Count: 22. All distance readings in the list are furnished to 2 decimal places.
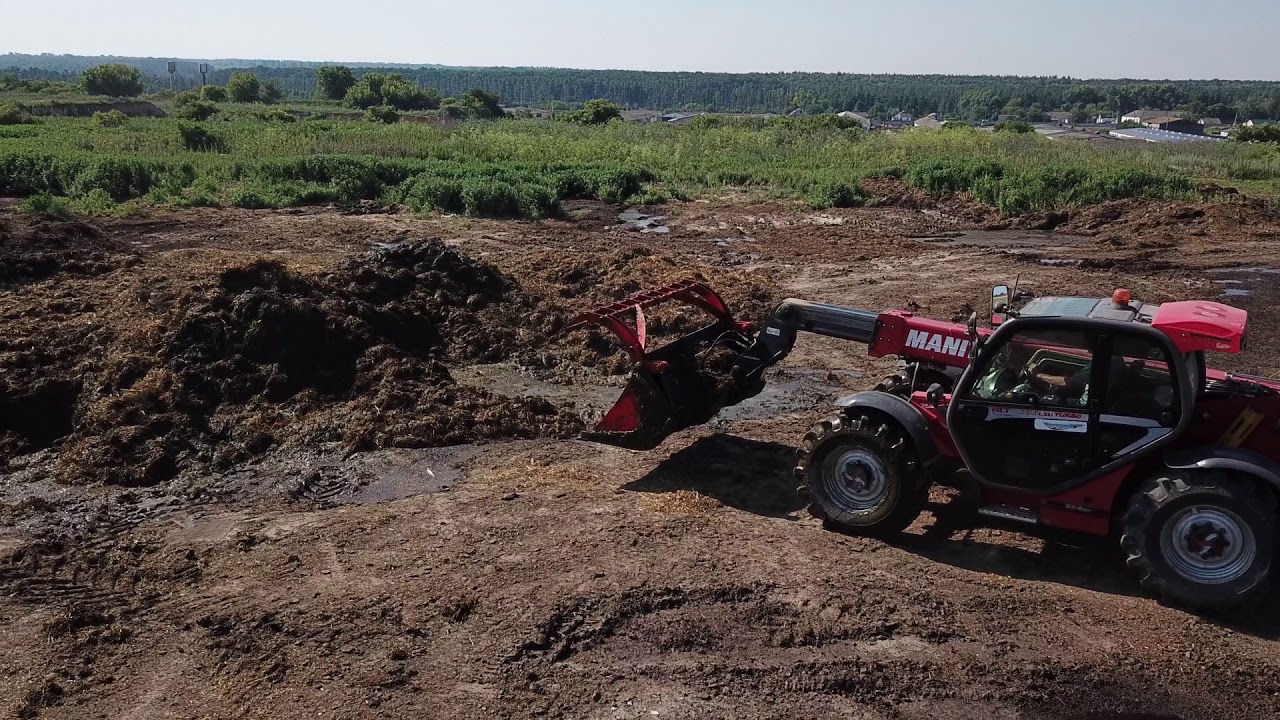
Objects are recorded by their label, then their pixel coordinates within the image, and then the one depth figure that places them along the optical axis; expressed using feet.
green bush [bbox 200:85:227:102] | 319.88
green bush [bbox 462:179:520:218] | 76.33
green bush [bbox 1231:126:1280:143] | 166.09
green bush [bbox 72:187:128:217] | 75.05
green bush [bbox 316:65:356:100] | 366.63
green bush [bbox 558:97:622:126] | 193.36
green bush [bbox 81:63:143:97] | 323.57
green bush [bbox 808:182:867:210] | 82.64
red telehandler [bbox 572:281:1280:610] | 18.97
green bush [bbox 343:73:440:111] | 278.26
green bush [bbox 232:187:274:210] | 80.07
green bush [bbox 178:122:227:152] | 117.29
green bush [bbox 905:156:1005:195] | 86.74
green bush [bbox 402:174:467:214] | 78.18
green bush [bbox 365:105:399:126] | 181.36
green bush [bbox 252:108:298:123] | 175.69
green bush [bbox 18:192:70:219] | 66.28
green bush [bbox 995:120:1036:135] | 173.99
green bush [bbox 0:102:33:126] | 160.66
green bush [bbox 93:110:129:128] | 153.71
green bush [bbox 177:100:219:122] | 215.51
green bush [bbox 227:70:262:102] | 344.49
